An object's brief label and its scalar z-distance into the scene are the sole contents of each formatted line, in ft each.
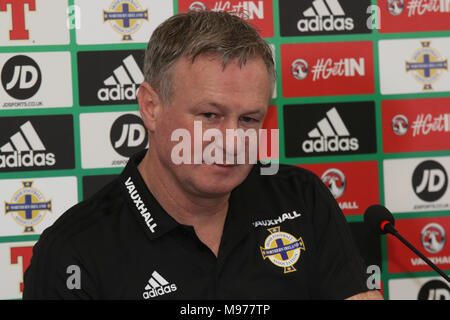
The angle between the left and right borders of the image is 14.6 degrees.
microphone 8.02
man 7.56
